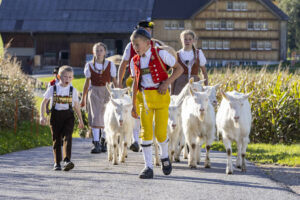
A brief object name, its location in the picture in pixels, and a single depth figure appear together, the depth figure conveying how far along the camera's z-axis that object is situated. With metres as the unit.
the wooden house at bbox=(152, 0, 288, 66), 62.88
